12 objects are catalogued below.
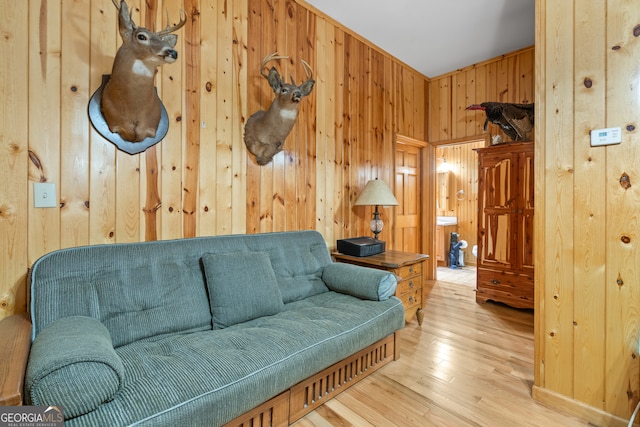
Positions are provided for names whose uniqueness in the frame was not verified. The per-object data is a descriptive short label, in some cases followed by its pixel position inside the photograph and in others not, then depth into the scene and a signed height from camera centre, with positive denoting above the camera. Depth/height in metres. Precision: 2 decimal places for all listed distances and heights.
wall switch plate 1.56 +0.08
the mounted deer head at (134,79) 1.52 +0.71
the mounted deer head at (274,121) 2.19 +0.70
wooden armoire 3.16 -0.15
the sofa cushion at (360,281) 2.06 -0.51
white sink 5.32 -0.17
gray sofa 1.00 -0.57
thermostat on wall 1.52 +0.38
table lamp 2.91 +0.13
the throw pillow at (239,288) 1.71 -0.46
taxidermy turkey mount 3.25 +1.03
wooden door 4.06 +0.18
